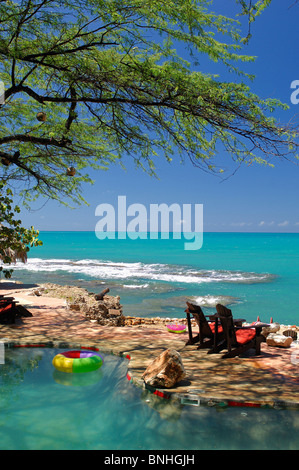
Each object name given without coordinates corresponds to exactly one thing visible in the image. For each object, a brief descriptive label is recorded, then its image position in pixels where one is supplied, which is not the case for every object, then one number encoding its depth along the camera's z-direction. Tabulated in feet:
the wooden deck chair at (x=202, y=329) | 23.50
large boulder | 16.37
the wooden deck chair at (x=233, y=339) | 21.52
